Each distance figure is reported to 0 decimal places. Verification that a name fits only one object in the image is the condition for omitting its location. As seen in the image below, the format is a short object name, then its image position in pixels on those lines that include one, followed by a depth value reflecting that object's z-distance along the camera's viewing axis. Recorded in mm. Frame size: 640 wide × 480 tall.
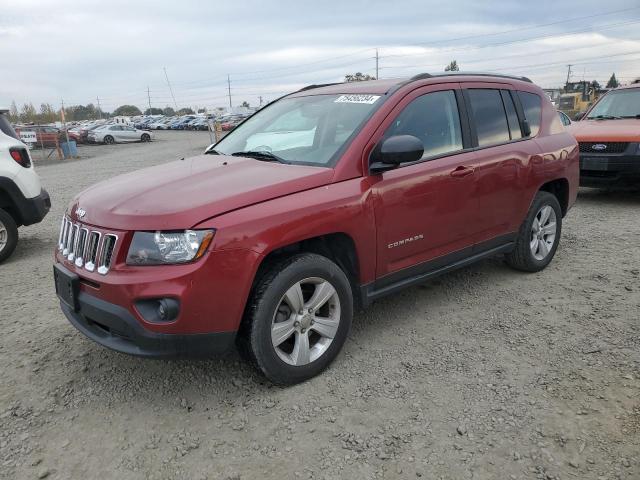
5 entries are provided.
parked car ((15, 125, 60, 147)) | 25516
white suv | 5996
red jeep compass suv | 2688
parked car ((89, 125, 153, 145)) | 35031
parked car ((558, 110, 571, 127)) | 10898
